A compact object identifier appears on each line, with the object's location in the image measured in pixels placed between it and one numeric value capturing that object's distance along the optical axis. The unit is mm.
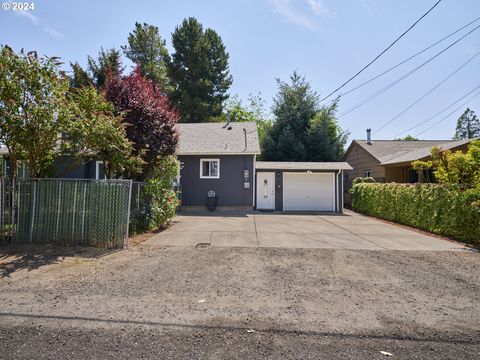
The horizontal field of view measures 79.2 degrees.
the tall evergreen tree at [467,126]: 55984
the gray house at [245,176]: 14570
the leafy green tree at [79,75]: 20261
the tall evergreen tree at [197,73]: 28250
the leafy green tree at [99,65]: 22047
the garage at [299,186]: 15461
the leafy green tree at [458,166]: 8391
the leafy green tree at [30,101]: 6262
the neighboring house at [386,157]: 15548
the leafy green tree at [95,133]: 6891
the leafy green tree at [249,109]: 35219
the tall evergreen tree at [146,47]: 30938
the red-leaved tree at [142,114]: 9227
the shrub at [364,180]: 18297
